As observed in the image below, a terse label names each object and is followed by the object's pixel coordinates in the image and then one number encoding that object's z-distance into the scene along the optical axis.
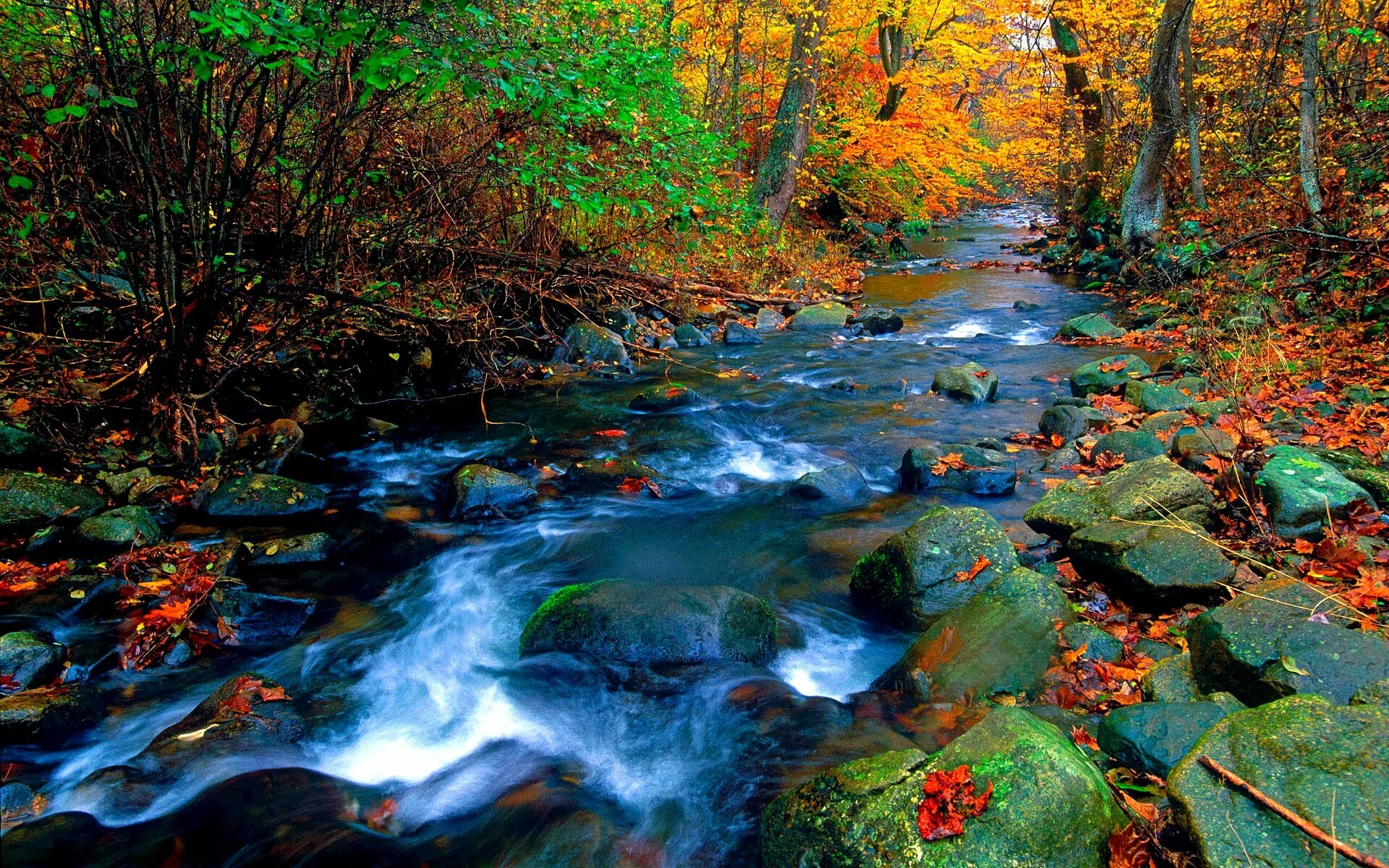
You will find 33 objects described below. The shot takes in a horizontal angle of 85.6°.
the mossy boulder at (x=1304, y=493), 4.57
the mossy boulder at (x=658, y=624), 4.57
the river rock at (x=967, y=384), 9.51
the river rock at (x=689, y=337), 12.43
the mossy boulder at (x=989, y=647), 3.98
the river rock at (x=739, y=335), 12.75
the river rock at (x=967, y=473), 6.70
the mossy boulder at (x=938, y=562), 4.82
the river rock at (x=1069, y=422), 7.70
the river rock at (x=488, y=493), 6.73
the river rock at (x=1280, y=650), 3.11
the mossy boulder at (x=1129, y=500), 4.84
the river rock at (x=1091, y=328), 12.01
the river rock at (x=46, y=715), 3.62
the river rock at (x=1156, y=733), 3.04
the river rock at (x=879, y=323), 13.55
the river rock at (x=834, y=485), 7.00
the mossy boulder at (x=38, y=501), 5.22
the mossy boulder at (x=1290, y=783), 2.17
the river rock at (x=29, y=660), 3.95
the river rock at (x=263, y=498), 6.04
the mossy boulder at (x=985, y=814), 2.53
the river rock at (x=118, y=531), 5.25
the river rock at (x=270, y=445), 6.98
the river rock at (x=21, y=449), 5.66
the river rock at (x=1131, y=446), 6.55
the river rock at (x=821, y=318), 13.64
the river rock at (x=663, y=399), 9.27
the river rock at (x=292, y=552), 5.51
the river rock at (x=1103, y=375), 8.97
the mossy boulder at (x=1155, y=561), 4.30
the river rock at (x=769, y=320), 13.74
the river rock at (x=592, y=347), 10.85
